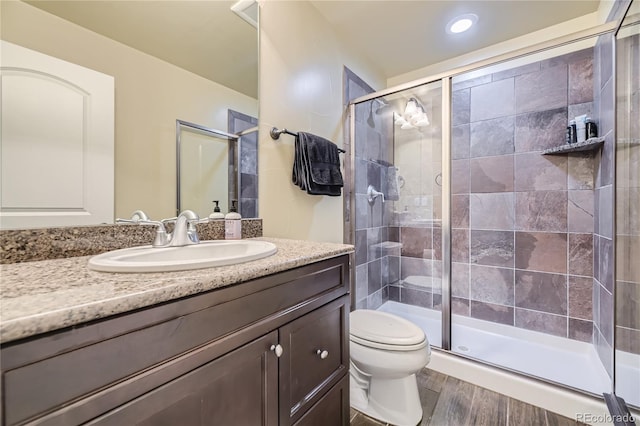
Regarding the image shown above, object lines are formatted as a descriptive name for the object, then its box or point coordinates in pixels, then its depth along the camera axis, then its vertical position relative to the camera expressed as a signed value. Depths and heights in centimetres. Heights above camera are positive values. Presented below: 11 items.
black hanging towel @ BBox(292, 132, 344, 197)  150 +27
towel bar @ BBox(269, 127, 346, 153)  145 +44
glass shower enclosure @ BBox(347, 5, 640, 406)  175 +2
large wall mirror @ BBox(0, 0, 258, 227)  82 +54
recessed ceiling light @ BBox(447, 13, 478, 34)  183 +135
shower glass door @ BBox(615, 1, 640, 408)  123 +1
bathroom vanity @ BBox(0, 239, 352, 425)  39 -26
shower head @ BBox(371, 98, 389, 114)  226 +94
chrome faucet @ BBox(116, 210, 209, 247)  96 -7
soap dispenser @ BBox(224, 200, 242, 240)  124 -7
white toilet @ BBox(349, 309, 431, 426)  128 -76
